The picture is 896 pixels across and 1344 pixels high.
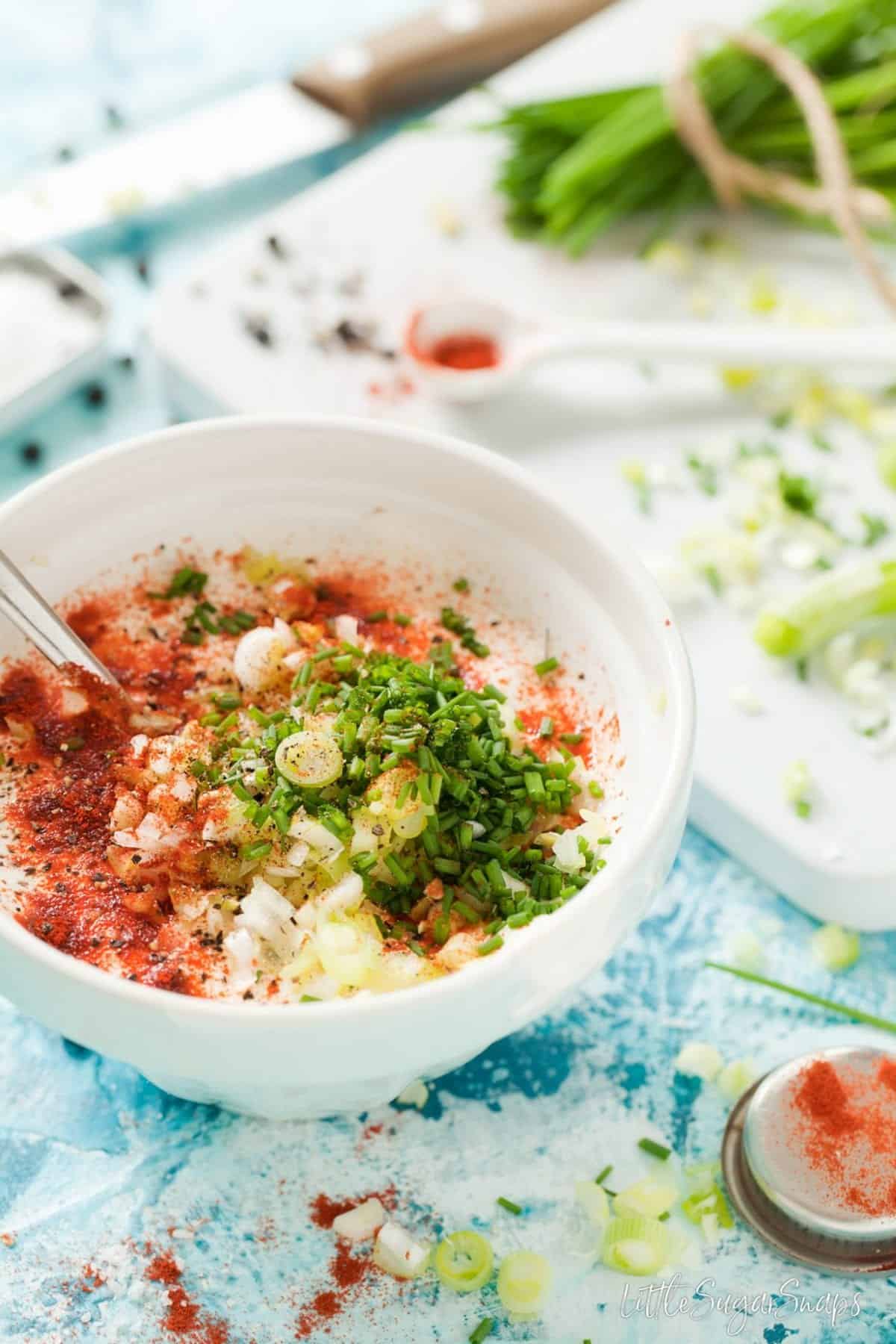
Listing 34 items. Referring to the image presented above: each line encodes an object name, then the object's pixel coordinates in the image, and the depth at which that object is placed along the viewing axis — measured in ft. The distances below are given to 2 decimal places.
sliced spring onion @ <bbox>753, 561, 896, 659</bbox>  2.07
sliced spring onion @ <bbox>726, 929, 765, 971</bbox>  1.93
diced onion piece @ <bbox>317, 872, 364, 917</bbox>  1.69
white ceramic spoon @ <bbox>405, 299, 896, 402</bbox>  2.26
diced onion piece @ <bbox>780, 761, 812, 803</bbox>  1.99
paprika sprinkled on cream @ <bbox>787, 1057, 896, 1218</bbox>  1.74
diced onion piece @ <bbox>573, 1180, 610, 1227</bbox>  1.77
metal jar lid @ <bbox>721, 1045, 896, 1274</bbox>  1.73
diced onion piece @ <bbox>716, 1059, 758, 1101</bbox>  1.84
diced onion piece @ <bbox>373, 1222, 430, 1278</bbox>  1.74
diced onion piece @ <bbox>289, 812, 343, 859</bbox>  1.69
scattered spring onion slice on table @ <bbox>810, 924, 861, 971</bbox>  1.94
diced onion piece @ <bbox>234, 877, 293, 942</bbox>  1.69
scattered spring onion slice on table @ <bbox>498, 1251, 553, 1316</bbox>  1.73
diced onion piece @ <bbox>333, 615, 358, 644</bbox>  1.86
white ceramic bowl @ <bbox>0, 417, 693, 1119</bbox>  1.59
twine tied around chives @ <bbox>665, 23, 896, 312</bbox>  2.36
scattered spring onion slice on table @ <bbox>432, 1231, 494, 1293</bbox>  1.73
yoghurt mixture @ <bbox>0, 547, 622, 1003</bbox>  1.67
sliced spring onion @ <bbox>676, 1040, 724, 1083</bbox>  1.85
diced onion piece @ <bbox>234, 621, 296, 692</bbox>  1.81
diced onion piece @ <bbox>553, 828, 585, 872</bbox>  1.71
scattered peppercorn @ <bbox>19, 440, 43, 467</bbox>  2.26
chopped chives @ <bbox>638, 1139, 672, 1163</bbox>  1.80
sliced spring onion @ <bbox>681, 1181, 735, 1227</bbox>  1.77
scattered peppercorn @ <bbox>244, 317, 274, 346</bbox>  2.32
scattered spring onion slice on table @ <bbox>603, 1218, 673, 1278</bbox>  1.74
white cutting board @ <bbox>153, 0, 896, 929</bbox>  1.99
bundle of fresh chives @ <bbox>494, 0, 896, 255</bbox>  2.43
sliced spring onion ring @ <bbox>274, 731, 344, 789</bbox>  1.70
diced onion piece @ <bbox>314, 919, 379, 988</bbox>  1.64
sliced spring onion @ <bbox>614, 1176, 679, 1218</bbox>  1.77
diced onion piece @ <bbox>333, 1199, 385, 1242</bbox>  1.76
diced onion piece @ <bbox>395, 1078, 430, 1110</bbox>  1.82
